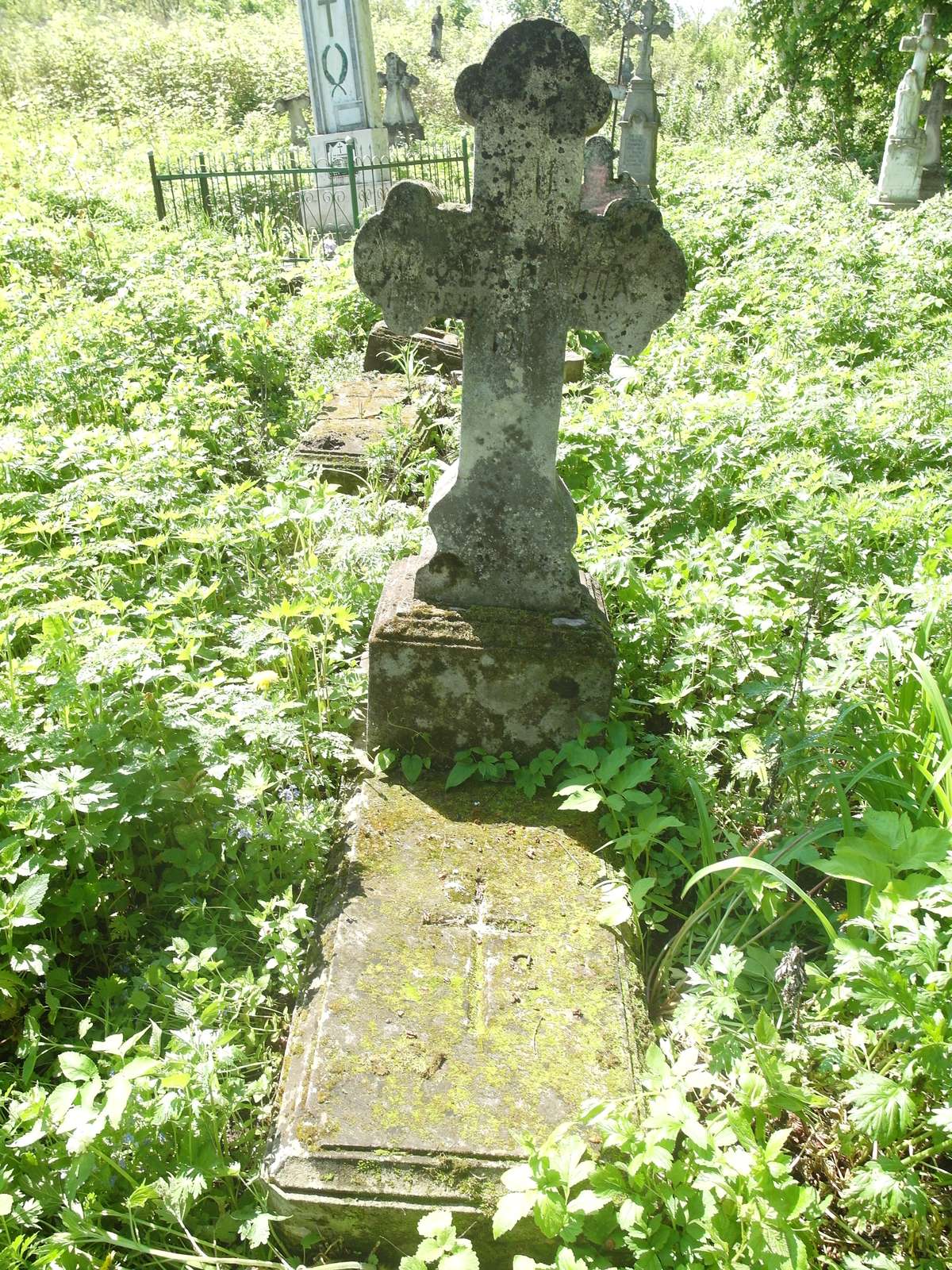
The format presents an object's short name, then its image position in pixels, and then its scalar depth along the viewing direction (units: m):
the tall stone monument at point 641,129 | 11.64
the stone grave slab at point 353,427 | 4.77
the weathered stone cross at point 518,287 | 2.51
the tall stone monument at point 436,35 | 25.84
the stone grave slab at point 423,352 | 6.30
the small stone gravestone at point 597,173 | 8.76
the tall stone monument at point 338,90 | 11.96
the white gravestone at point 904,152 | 11.12
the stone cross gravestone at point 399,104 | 14.52
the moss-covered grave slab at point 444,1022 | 1.82
